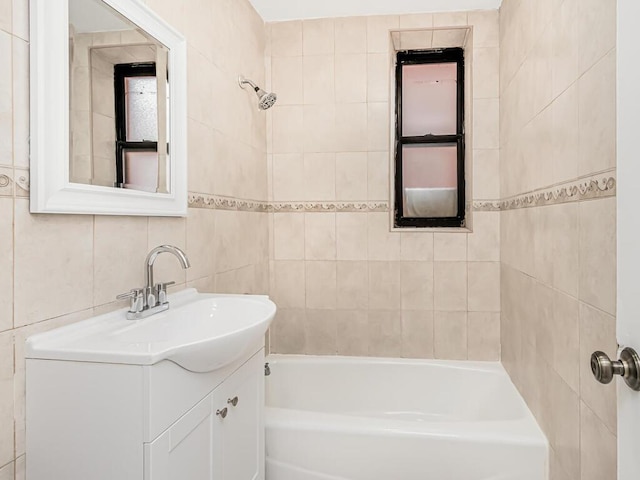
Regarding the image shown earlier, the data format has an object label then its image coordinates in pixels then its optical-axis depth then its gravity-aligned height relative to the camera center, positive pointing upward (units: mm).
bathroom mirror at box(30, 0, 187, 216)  1117 +401
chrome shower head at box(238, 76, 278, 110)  2418 +785
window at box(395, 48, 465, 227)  3004 +712
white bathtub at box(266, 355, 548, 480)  1819 -862
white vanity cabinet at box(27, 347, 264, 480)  1017 -421
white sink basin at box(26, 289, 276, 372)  1044 -256
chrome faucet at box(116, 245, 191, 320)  1408 -176
